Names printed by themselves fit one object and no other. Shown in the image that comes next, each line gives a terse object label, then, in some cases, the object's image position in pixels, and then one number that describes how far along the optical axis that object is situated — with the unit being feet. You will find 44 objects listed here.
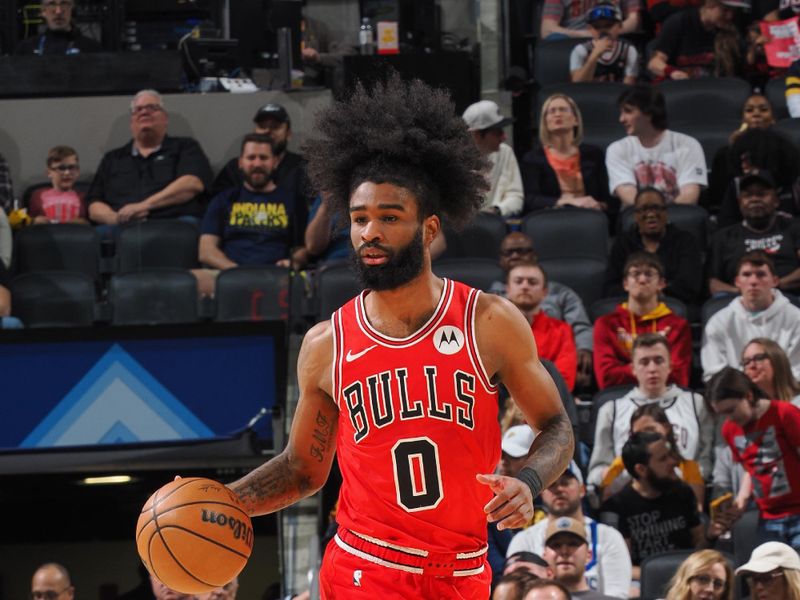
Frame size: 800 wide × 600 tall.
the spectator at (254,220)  65.72
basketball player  28.02
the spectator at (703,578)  42.57
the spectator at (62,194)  69.67
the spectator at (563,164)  69.10
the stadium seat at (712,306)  59.57
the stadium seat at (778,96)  76.84
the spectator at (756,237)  62.54
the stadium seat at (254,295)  60.08
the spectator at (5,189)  68.18
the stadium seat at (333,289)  59.88
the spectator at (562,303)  58.65
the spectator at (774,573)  42.88
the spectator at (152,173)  69.41
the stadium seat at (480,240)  64.64
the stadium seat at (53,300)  61.57
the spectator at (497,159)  68.33
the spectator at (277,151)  68.18
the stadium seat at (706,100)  76.54
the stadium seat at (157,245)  65.72
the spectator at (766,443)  49.60
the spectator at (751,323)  56.95
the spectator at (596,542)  47.01
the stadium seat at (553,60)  81.51
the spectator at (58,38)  78.43
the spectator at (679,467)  50.60
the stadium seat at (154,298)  60.44
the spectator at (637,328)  57.41
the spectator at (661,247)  62.28
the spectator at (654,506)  49.57
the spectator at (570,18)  83.30
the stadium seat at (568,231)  65.26
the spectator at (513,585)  41.55
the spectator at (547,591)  40.06
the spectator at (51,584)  49.08
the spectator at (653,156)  68.38
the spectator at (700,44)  80.28
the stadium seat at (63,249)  66.33
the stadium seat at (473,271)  60.34
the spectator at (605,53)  78.12
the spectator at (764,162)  66.18
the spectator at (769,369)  52.90
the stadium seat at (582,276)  63.26
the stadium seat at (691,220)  65.10
